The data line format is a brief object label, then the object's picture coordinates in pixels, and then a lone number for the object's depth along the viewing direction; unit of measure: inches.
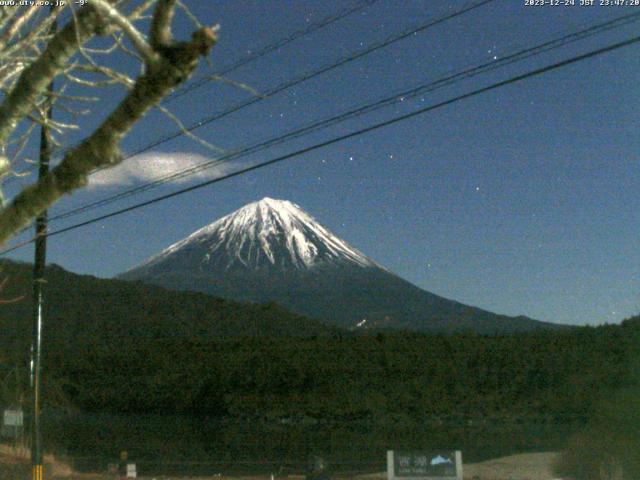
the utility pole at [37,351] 737.6
